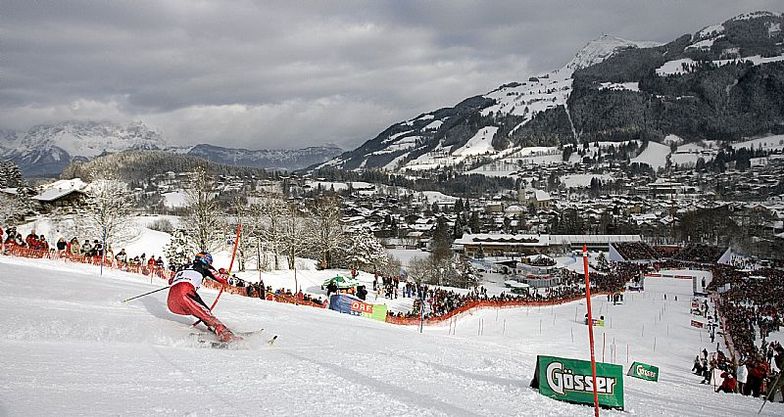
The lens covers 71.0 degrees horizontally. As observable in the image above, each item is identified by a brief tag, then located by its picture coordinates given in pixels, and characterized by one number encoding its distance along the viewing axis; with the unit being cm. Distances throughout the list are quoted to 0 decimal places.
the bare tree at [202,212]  3612
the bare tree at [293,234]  4410
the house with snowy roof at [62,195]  5188
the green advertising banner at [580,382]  1012
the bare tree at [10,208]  4366
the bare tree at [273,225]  4425
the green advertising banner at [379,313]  2520
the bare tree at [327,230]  4844
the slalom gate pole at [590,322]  758
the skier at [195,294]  1167
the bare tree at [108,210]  3694
